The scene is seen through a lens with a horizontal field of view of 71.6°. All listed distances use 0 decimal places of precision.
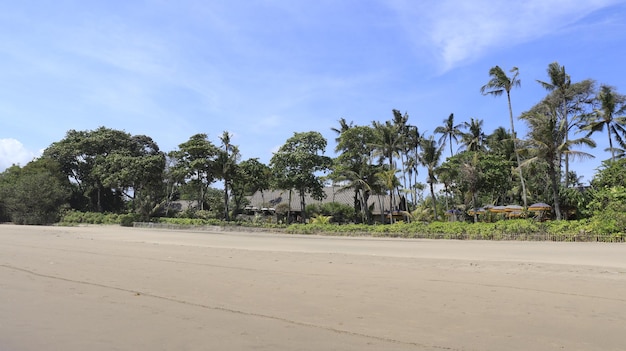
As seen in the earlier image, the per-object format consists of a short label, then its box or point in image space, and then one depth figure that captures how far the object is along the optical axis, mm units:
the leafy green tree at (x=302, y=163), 40906
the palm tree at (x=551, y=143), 28000
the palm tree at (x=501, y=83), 35781
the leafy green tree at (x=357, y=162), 39156
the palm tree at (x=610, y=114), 35781
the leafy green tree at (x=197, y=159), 43812
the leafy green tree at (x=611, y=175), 25505
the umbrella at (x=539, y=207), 32278
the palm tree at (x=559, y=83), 38750
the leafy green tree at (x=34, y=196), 45156
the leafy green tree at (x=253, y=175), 44969
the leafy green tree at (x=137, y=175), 44719
